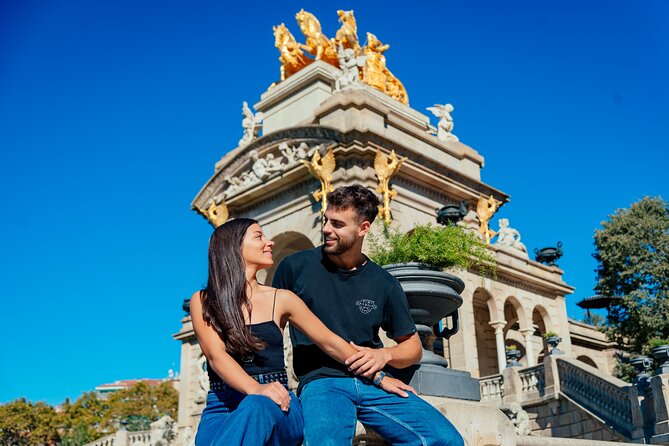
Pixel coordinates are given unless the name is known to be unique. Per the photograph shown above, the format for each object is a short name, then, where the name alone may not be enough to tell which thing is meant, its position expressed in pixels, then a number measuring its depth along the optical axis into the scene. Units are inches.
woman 135.4
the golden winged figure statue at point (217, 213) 1045.8
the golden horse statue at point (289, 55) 1238.9
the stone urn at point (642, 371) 552.1
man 149.0
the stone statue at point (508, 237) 1078.4
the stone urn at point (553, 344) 690.8
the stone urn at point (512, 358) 737.8
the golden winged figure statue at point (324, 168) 885.2
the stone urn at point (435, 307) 255.9
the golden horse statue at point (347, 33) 1193.0
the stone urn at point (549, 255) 1122.7
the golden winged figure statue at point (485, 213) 1058.1
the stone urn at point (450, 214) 737.6
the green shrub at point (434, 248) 346.3
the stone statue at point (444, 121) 1126.4
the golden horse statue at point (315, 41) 1212.5
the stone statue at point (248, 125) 1188.5
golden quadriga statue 1202.0
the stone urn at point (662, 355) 547.2
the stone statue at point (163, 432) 773.3
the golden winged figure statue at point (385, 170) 874.8
